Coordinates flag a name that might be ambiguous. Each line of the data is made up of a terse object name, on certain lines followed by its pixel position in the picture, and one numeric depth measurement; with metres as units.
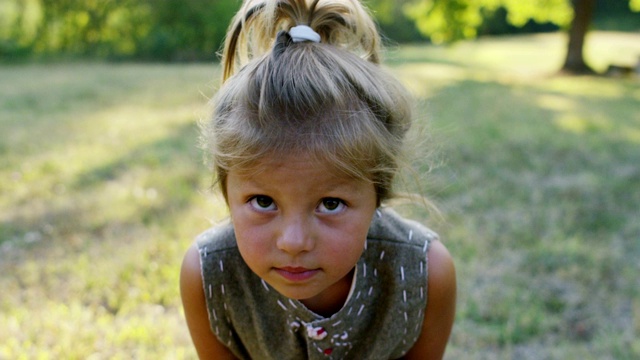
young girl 0.64
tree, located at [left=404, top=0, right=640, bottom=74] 4.32
